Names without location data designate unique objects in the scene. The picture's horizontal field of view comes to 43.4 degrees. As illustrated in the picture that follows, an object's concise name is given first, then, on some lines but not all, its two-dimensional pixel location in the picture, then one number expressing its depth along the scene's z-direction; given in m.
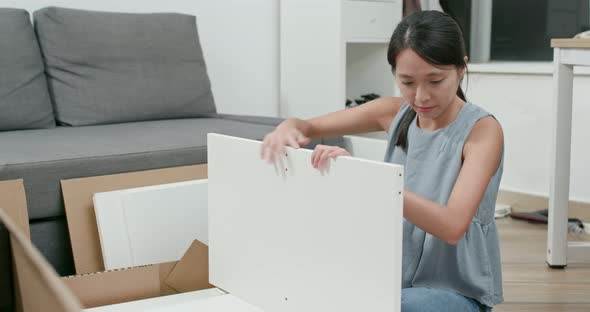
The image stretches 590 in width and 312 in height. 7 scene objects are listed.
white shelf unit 2.90
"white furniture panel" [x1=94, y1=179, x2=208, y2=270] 1.70
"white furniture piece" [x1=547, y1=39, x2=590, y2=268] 2.11
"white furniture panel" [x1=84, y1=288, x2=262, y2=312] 1.25
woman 1.15
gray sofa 1.78
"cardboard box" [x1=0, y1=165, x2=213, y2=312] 0.66
